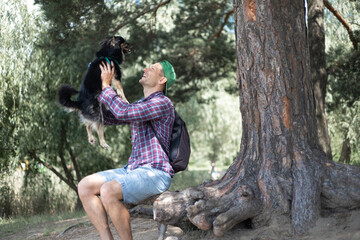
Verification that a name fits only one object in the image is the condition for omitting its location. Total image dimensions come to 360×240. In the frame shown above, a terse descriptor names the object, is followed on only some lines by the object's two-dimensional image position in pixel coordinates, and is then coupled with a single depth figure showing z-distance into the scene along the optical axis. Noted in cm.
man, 328
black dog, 406
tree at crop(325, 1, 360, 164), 892
